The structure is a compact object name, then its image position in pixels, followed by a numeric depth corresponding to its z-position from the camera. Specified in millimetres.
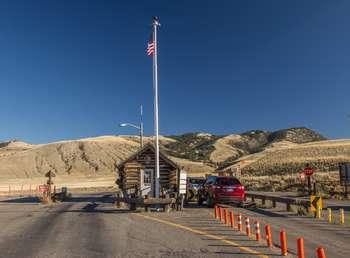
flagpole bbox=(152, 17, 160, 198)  31797
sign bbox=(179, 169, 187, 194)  30500
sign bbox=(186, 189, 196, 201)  39219
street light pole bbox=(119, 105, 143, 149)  48731
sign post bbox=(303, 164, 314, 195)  38634
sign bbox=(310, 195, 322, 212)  25609
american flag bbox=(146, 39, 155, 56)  32750
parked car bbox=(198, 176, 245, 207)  32875
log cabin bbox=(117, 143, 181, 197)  42250
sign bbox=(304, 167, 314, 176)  38634
